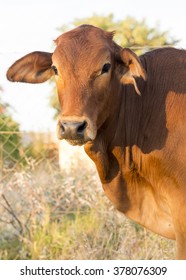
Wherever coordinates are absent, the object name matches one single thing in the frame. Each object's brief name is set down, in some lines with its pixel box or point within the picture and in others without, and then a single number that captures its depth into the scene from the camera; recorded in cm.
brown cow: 513
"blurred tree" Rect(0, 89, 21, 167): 953
